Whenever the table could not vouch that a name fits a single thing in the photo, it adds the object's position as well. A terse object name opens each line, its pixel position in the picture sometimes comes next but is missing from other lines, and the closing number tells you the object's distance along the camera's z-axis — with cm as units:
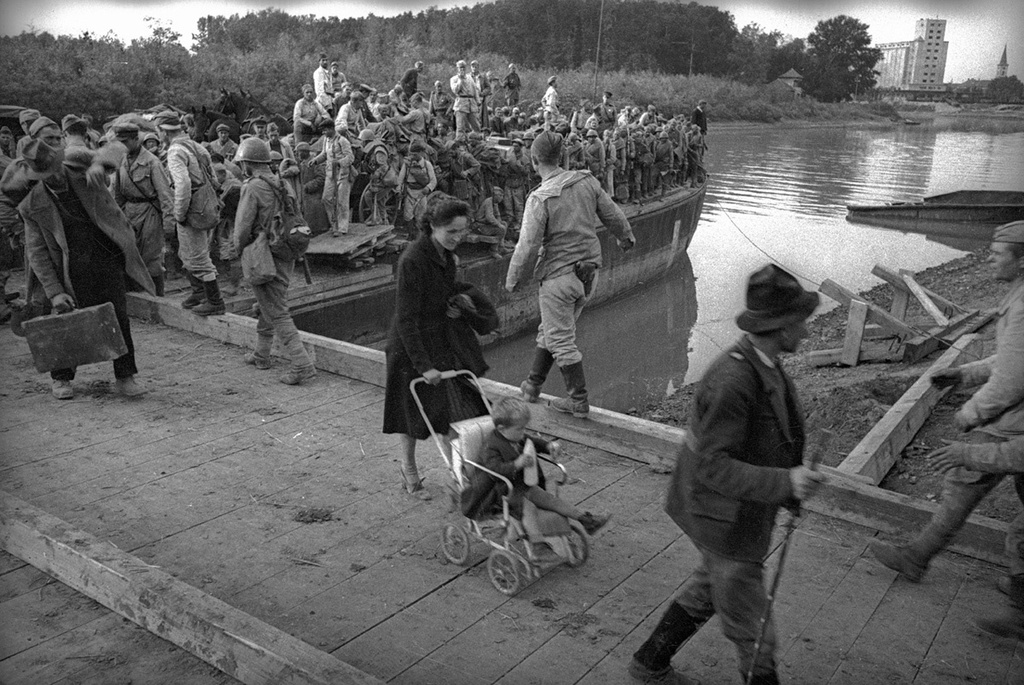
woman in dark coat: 442
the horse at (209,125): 1734
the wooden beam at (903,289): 1082
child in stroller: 396
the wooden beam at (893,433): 546
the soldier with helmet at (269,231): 673
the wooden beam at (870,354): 986
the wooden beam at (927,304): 1062
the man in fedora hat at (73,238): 592
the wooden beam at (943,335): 964
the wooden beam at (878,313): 974
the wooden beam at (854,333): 964
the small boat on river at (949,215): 2748
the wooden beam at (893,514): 424
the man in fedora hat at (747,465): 268
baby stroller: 397
